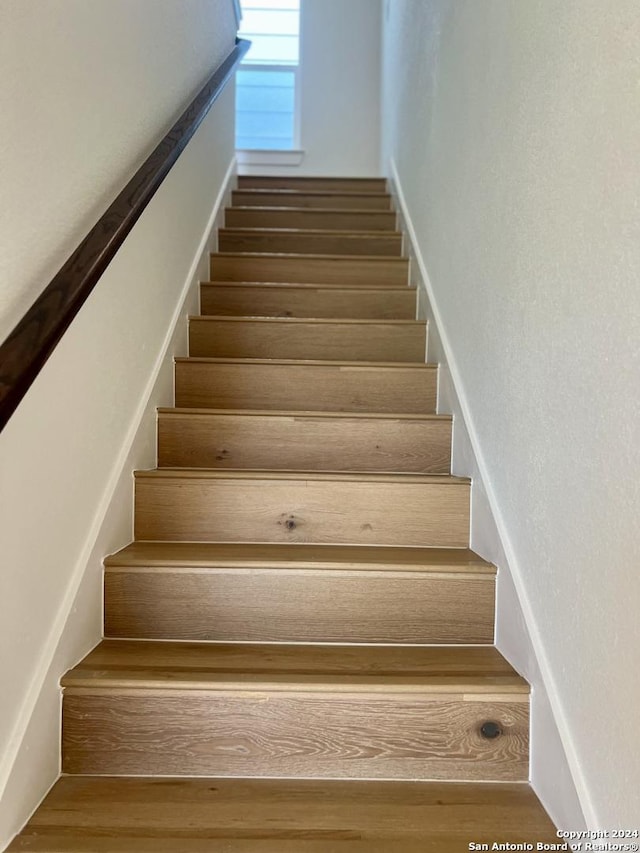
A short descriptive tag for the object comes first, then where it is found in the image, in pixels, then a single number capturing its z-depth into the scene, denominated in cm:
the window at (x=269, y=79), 440
